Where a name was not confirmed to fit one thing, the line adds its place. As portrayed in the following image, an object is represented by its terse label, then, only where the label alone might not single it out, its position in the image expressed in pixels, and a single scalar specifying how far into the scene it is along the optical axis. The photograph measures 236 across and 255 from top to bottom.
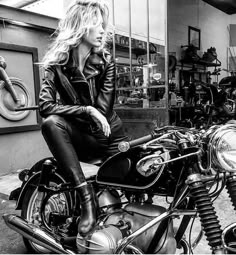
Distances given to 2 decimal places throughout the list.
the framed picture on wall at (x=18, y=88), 4.38
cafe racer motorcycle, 1.13
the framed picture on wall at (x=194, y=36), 8.48
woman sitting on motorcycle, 1.49
